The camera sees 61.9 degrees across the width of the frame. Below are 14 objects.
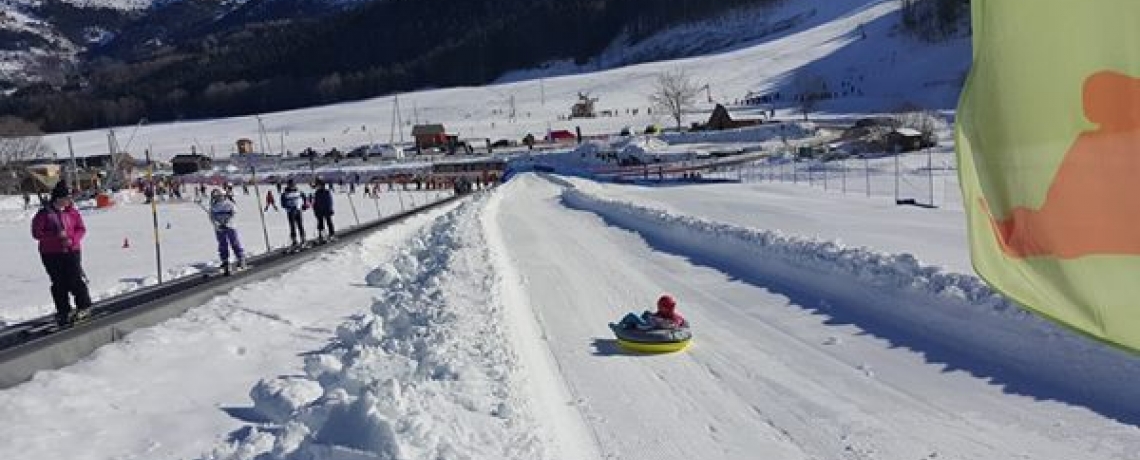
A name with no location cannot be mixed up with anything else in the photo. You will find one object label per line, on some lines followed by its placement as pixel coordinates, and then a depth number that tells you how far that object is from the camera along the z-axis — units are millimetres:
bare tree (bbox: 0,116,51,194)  92438
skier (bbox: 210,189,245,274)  18578
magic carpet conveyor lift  9992
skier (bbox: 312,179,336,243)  25078
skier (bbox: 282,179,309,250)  23844
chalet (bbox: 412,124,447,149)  127938
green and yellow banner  1812
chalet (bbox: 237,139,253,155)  137950
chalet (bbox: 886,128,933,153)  61431
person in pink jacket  12914
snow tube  10406
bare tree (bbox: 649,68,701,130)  126150
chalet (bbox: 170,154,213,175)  117625
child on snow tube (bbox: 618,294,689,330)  10508
